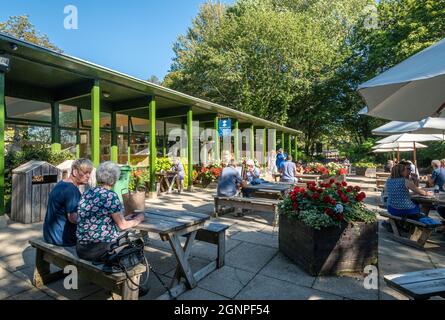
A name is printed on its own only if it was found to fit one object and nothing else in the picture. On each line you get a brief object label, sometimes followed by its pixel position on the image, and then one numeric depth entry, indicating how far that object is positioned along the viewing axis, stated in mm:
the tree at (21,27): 19438
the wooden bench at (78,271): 2215
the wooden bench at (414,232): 4031
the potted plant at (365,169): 16391
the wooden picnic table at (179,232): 2682
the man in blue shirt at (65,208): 2707
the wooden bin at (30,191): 5336
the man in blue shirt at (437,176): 6438
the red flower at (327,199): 3322
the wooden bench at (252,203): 5172
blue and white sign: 12062
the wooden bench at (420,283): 1883
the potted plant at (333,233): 3123
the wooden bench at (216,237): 3369
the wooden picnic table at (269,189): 6215
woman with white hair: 2436
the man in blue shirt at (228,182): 5895
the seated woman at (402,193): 4477
